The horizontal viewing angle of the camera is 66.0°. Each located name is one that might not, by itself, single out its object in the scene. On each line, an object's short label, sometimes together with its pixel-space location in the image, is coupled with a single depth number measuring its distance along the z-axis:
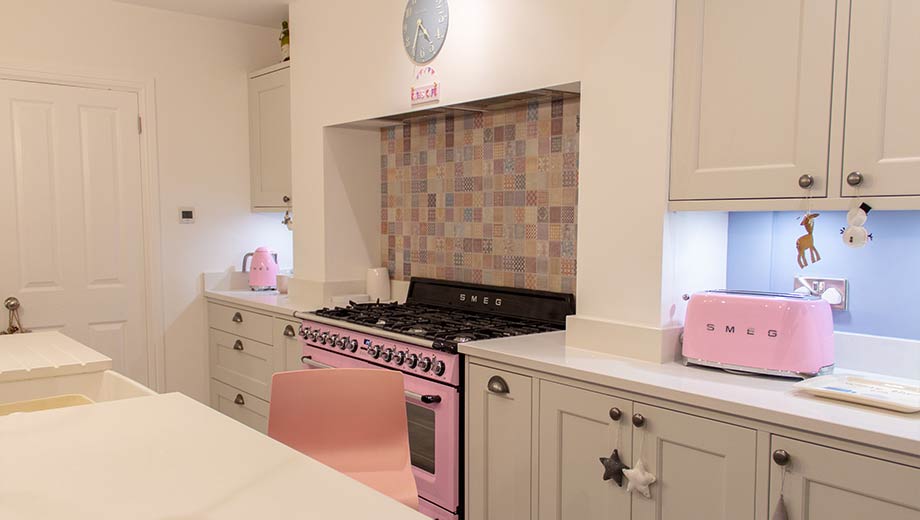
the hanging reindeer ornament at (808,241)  1.87
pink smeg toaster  1.89
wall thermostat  4.23
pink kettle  4.29
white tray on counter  1.60
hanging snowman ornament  1.71
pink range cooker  2.53
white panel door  3.71
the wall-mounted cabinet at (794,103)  1.64
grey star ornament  1.94
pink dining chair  1.96
